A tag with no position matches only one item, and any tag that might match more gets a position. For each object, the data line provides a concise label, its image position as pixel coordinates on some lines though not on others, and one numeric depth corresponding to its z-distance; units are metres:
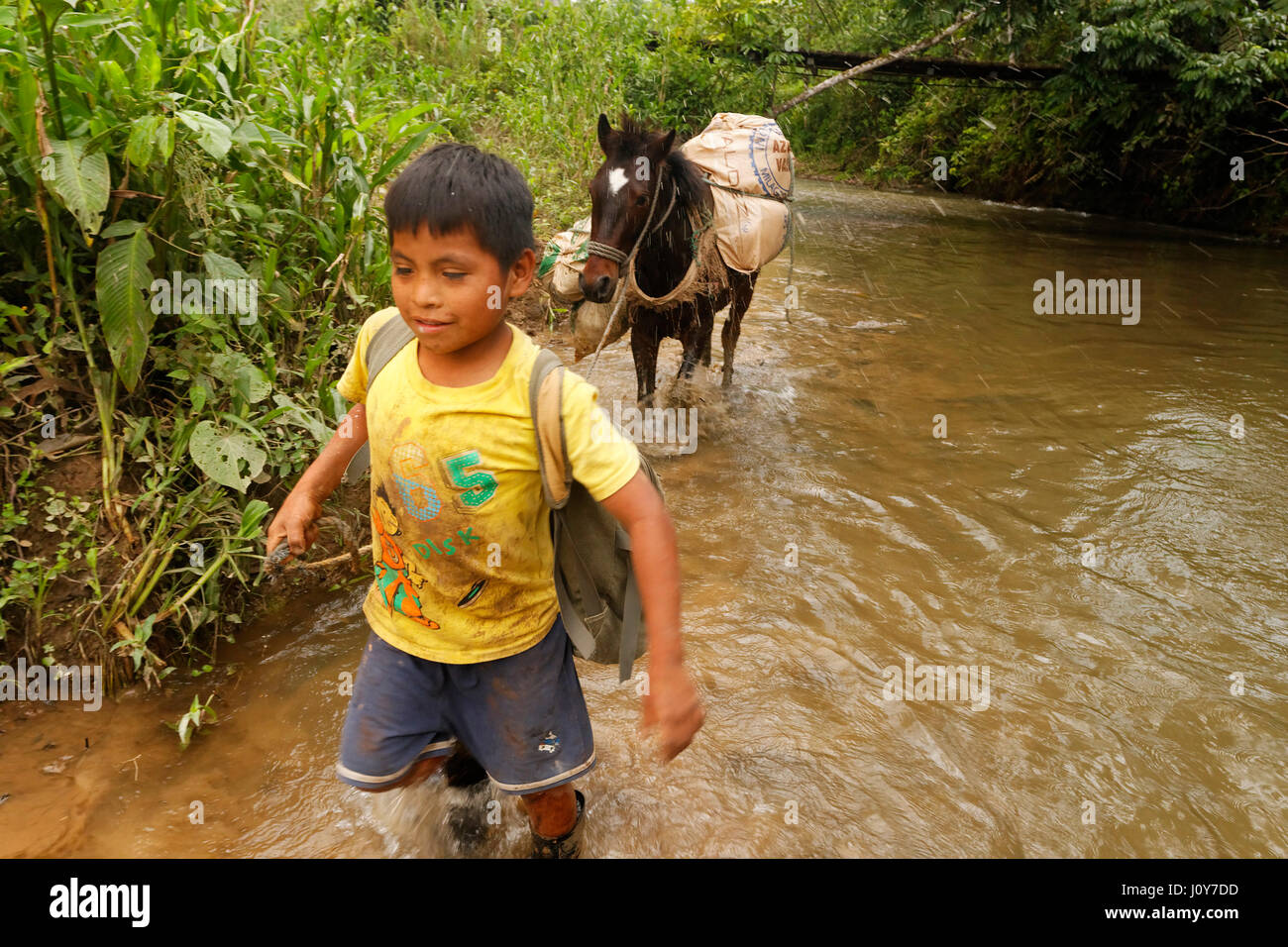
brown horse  4.07
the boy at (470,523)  1.53
